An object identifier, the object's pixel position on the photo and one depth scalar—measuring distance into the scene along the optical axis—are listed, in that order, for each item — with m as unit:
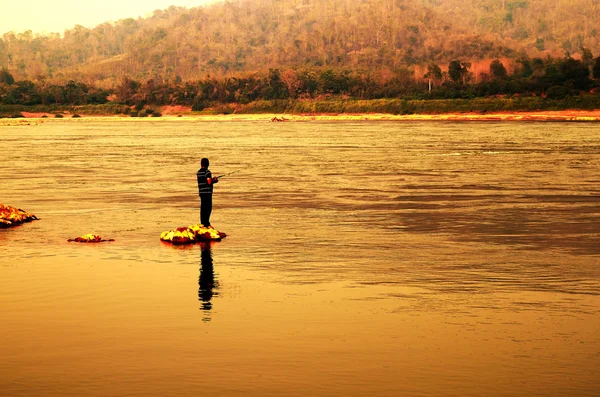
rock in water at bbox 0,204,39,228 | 23.84
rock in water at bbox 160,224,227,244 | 20.60
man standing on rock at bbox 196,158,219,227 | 20.70
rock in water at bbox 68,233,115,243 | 20.73
